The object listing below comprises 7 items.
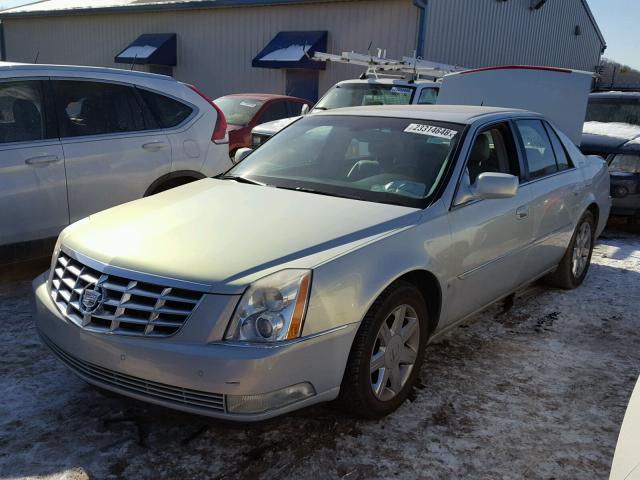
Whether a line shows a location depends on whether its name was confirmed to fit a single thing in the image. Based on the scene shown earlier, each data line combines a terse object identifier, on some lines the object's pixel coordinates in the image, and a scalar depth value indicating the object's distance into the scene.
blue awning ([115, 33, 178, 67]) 20.05
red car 10.27
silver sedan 2.51
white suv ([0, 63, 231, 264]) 4.46
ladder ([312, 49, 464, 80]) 10.73
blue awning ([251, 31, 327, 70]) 16.48
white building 16.11
